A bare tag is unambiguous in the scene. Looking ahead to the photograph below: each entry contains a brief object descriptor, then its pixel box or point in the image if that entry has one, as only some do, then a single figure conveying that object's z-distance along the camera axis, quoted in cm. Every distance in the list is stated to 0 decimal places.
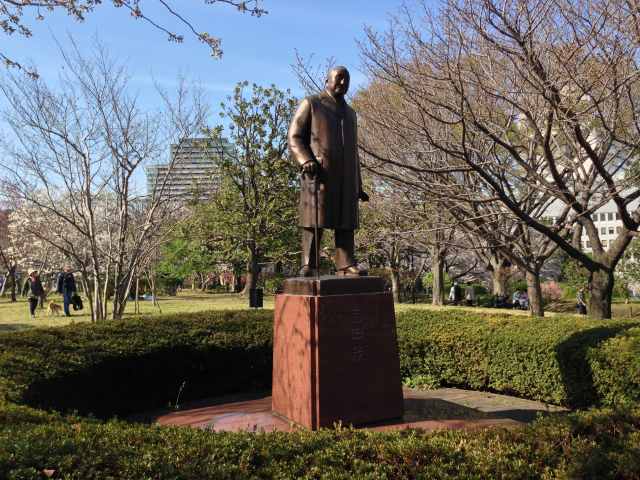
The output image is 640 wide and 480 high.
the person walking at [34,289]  1716
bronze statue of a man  539
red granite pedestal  477
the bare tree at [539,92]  712
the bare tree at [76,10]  506
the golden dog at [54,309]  1706
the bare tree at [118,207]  941
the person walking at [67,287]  1777
